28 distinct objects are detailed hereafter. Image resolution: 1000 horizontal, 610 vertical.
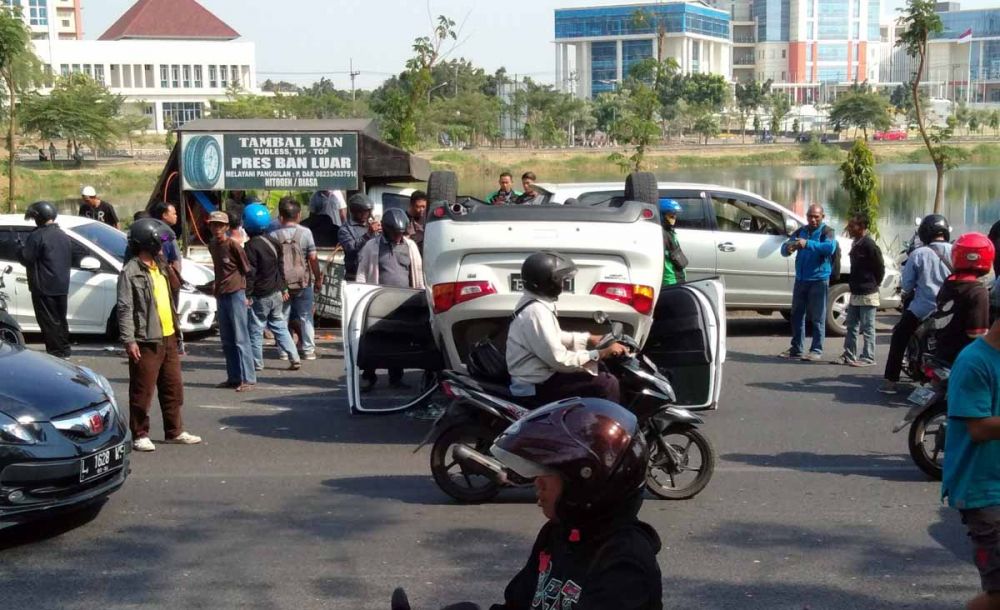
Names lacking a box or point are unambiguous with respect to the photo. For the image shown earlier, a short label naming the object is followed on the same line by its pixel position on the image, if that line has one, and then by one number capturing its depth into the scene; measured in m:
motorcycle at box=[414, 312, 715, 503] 7.31
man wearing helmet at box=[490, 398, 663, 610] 2.83
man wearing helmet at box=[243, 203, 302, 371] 11.49
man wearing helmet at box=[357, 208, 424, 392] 10.93
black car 6.53
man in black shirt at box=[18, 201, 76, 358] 12.36
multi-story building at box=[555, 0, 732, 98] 151.25
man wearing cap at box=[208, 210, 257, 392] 11.02
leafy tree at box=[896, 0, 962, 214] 21.14
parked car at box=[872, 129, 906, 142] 98.99
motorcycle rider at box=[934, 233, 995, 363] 8.12
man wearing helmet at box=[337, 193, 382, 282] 12.41
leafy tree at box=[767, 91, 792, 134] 107.94
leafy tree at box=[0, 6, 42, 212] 22.58
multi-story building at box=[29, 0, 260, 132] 105.56
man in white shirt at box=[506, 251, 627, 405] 7.08
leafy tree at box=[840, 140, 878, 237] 20.45
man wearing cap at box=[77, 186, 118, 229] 17.14
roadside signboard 16.75
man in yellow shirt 8.63
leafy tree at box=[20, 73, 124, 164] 67.31
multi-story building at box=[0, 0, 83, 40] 117.06
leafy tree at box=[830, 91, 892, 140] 101.25
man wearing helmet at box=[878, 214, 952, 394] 10.63
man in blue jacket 12.59
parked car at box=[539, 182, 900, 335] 14.43
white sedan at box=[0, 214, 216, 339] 13.71
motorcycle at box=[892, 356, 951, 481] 7.95
